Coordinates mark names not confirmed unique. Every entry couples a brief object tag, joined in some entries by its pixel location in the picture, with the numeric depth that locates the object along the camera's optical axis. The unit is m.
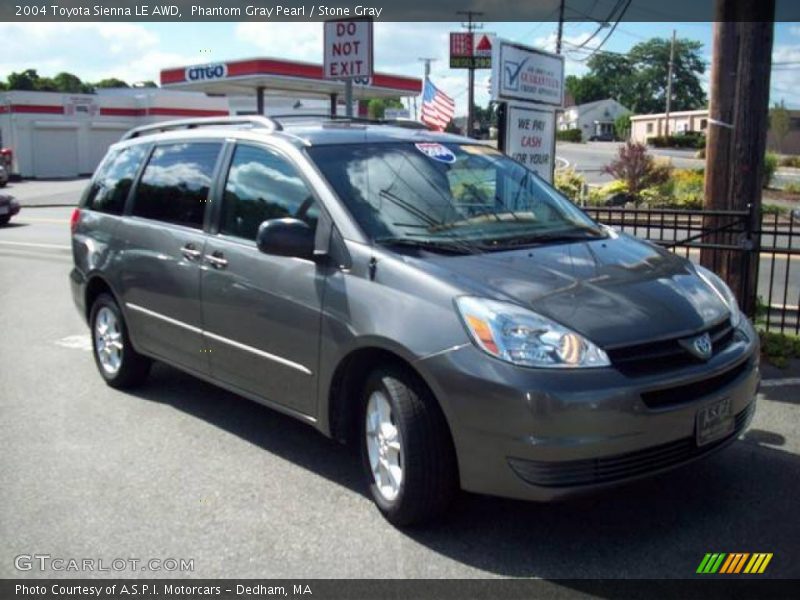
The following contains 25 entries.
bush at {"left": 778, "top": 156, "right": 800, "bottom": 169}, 48.51
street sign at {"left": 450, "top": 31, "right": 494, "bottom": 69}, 31.54
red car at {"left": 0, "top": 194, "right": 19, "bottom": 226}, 21.31
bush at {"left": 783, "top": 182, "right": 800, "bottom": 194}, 27.81
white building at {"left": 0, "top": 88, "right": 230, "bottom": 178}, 46.69
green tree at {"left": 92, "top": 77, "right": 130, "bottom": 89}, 102.69
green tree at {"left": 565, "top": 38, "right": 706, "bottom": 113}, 113.25
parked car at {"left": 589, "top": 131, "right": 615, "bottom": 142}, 103.25
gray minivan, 3.44
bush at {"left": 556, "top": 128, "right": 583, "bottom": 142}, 92.12
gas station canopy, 23.86
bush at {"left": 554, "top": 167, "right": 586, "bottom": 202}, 21.00
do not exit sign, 8.53
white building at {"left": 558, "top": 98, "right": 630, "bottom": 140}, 116.38
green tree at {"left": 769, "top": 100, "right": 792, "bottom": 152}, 55.88
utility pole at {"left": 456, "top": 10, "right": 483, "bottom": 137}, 31.50
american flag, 20.02
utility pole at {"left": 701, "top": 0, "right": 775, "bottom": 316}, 6.63
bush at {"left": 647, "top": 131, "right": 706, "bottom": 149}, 68.06
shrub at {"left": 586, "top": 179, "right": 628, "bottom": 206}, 21.33
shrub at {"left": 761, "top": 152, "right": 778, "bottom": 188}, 27.69
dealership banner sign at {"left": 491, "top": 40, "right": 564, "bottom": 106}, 7.74
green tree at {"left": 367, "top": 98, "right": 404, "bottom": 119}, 65.45
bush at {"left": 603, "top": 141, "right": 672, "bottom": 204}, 22.94
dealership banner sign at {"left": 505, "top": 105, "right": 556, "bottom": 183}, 8.12
